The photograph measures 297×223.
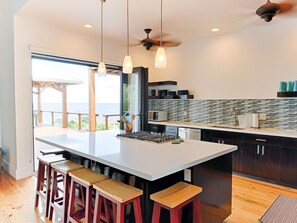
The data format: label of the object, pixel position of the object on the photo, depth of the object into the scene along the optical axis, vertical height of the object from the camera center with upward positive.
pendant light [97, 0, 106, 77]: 2.84 +0.48
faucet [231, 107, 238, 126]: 4.22 -0.22
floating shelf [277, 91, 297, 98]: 3.36 +0.18
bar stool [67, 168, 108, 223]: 1.96 -0.77
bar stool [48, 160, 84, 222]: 2.24 -0.90
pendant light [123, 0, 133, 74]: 2.60 +0.51
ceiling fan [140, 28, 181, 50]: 4.19 +1.41
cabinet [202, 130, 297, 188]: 3.21 -0.82
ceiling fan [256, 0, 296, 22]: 2.73 +1.27
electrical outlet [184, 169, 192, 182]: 1.94 -0.64
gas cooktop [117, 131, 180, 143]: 2.50 -0.39
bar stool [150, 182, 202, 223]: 1.54 -0.70
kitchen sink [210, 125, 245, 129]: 4.04 -0.41
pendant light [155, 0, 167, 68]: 2.31 +0.52
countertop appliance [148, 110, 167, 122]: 5.19 -0.25
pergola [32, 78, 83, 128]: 8.99 +0.81
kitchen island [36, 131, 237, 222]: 1.61 -0.45
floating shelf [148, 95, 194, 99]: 4.86 +0.21
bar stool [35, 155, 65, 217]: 2.56 -0.92
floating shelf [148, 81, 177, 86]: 5.15 +0.56
